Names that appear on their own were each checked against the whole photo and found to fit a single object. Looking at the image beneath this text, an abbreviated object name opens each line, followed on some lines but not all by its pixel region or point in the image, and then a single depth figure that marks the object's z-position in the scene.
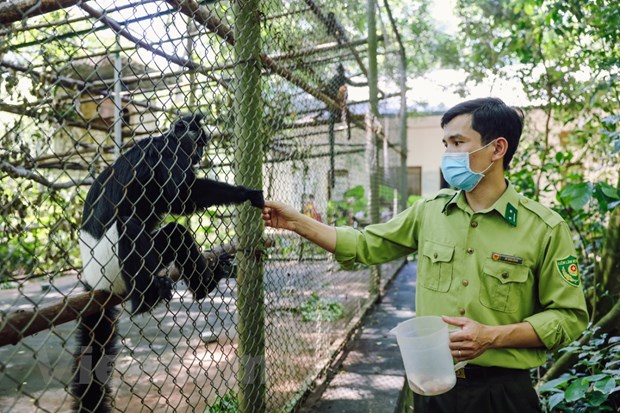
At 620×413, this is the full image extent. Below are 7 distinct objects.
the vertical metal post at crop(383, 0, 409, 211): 6.42
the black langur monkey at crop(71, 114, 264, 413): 2.13
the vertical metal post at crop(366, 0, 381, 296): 5.16
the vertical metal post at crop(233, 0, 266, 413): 2.11
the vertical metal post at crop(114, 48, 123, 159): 4.64
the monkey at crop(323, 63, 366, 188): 4.04
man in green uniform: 1.52
